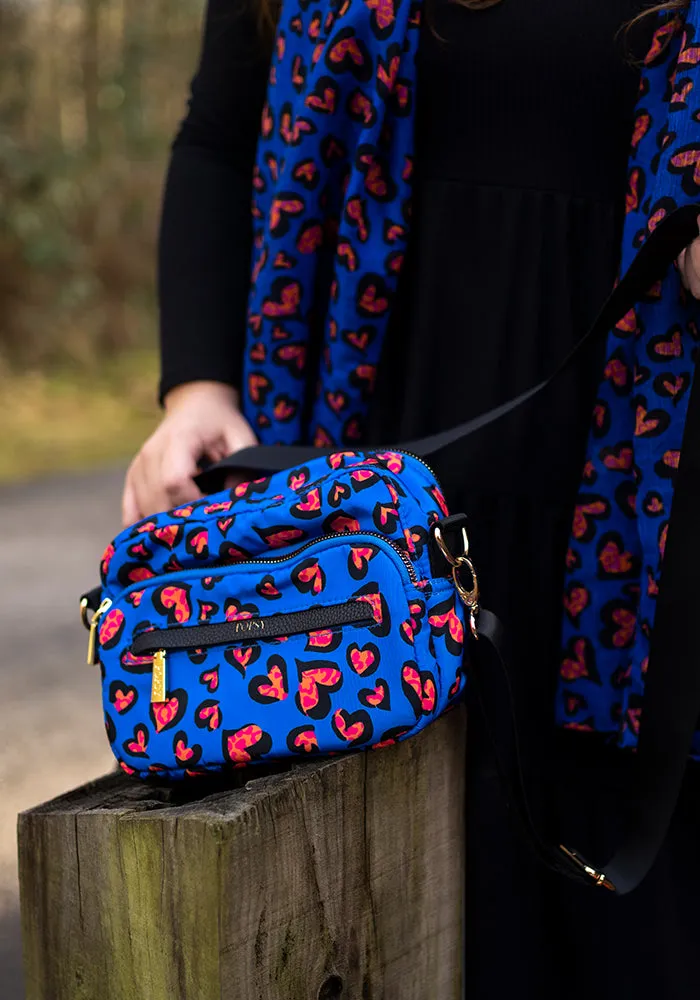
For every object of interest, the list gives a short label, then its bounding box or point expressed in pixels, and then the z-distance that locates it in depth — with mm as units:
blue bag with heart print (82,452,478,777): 1399
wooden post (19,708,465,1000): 1372
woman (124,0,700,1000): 1502
